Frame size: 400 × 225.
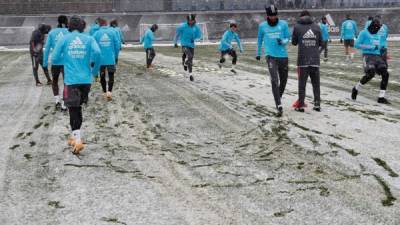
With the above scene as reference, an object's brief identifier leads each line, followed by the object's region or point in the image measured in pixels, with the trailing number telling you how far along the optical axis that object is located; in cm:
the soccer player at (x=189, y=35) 1488
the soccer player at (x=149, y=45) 1872
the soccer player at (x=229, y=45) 1716
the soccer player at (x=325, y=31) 2133
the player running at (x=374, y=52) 1073
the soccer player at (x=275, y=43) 955
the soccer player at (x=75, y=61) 709
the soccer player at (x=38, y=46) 1294
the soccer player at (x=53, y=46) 1020
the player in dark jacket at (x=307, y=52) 974
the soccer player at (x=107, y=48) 1159
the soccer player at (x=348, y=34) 2172
